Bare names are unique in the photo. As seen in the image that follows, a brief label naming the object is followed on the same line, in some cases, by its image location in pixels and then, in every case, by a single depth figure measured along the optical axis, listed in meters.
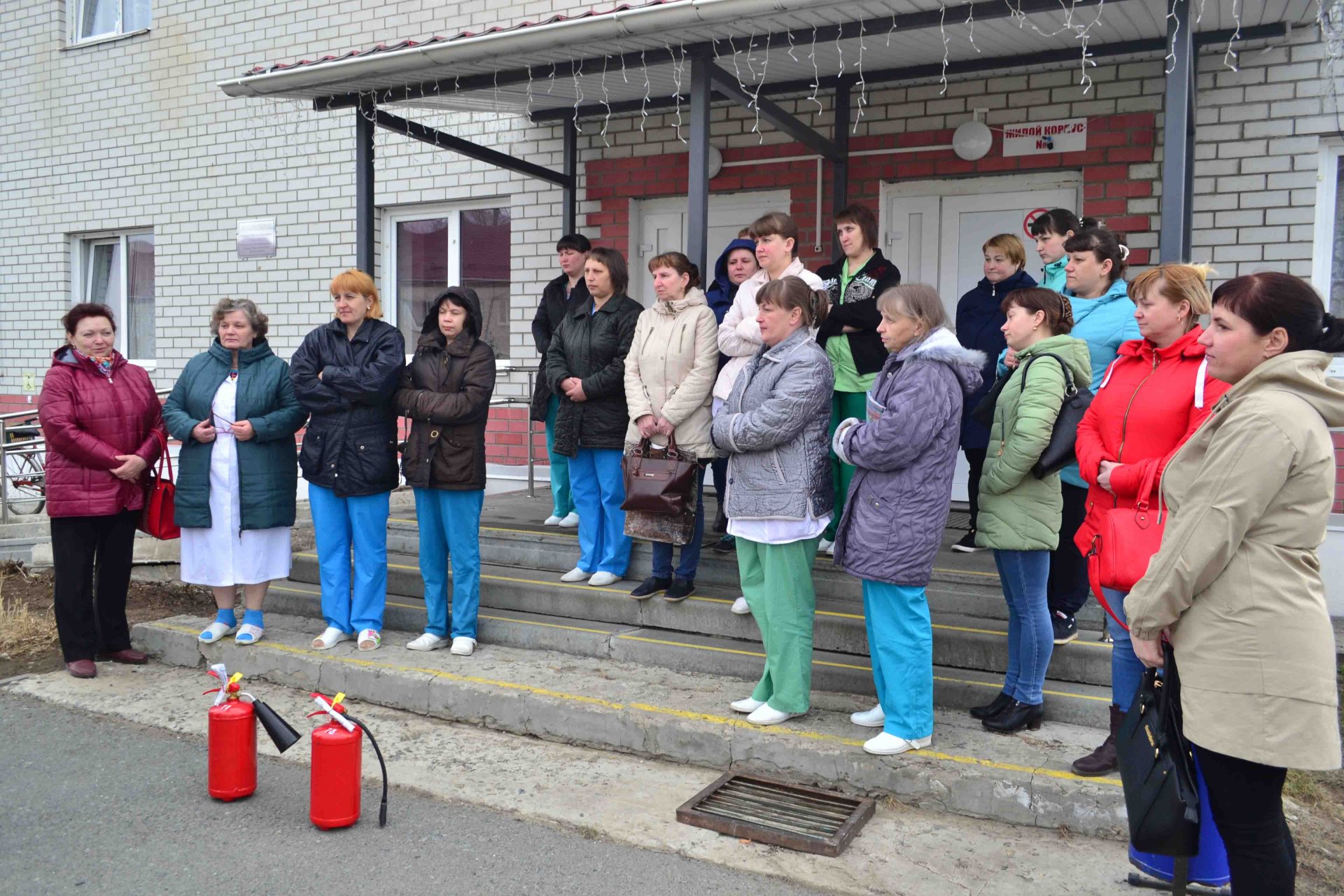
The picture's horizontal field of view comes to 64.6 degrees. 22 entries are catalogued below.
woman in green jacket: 3.85
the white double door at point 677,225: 7.82
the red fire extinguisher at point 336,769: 3.54
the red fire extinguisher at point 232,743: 3.80
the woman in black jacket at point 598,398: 5.48
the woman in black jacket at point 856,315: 5.08
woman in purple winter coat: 3.79
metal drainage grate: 3.49
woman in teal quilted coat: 5.34
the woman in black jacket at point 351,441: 5.23
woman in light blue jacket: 4.34
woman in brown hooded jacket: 5.14
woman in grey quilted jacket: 4.15
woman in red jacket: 3.29
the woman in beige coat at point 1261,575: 2.28
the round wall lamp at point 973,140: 6.81
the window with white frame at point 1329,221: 6.13
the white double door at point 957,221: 6.82
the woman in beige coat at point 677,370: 5.04
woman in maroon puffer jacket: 5.27
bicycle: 10.14
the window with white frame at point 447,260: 9.19
